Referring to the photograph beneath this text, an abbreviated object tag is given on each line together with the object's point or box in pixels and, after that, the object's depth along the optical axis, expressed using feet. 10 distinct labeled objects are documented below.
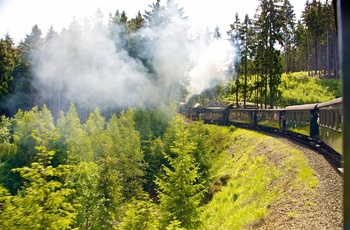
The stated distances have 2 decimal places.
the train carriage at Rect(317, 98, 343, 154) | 41.91
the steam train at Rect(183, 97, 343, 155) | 46.41
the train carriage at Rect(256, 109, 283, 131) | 89.40
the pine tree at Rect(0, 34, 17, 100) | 142.39
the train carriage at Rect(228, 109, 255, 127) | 107.96
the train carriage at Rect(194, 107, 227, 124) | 128.23
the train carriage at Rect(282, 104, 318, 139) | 63.52
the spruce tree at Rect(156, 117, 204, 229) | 39.09
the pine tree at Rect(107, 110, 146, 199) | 75.19
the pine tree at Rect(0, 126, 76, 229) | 17.10
